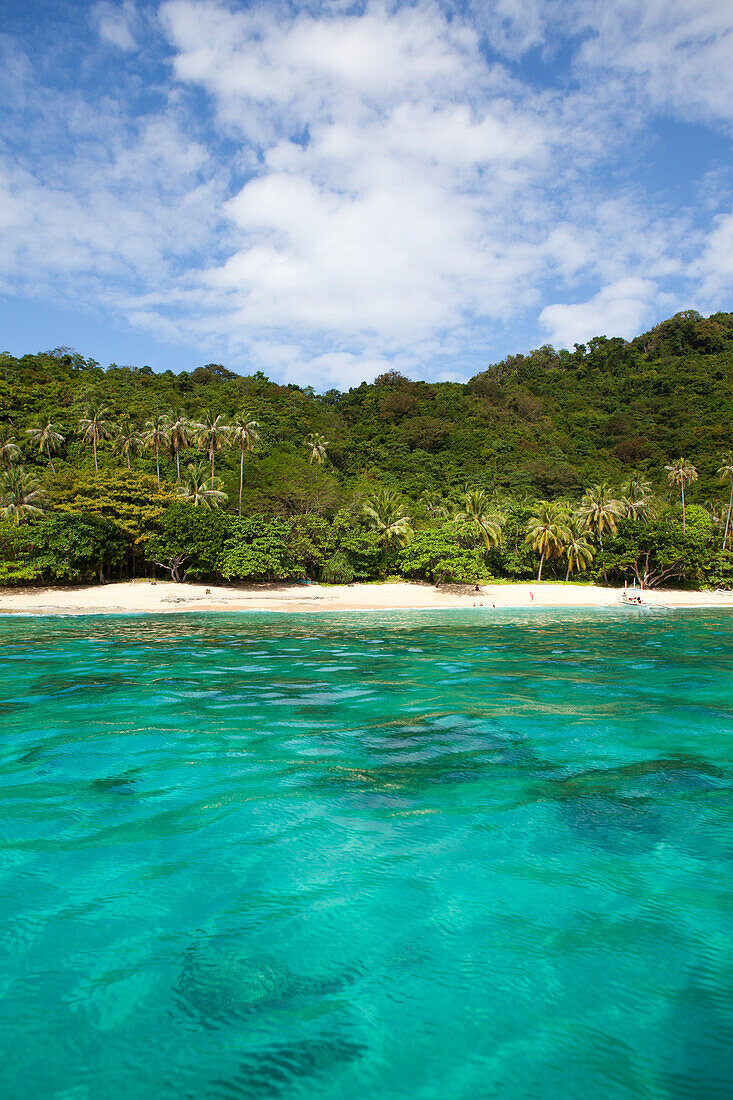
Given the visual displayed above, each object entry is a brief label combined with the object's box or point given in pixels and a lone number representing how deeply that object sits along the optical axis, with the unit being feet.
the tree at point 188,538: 137.28
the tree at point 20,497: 135.95
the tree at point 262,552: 138.31
